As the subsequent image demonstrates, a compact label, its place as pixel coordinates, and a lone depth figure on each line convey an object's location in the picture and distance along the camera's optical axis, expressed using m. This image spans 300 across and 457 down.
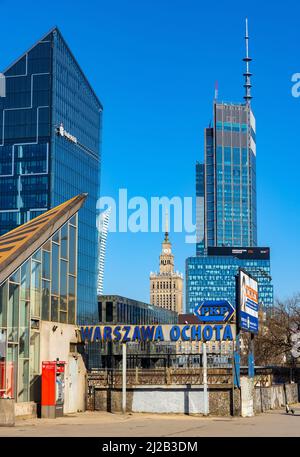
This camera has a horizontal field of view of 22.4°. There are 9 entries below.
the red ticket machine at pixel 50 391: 36.53
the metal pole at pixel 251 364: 43.05
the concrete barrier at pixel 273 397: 44.84
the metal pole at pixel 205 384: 38.91
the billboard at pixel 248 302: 42.28
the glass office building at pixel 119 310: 179.25
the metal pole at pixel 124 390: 40.58
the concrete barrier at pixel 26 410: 34.88
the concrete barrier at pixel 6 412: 30.34
